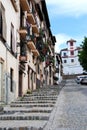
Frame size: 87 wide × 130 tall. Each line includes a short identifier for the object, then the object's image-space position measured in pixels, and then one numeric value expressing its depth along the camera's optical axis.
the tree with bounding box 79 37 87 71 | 31.06
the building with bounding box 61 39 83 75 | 61.99
